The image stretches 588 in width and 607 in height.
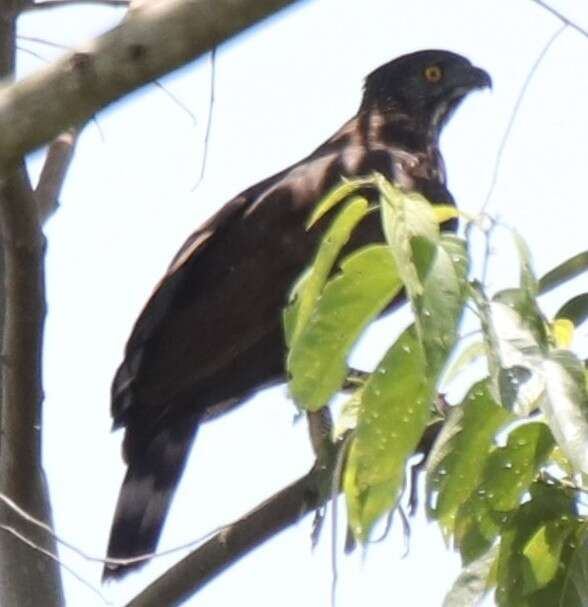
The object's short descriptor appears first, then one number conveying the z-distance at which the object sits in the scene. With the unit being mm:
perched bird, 10555
